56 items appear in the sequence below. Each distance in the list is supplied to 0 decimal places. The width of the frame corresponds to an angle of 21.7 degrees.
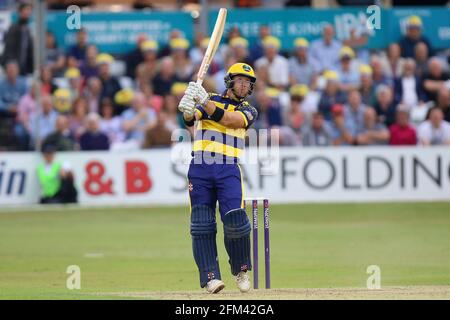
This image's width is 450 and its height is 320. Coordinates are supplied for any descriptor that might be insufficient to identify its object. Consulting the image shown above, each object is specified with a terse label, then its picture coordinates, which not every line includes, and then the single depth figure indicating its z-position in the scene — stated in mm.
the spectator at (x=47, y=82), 22641
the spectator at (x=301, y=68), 23594
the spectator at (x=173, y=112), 22469
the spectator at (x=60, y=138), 22031
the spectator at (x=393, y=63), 23591
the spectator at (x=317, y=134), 22562
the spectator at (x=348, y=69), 23516
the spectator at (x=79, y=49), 23297
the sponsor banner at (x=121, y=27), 23453
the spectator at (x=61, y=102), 22641
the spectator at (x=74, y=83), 23031
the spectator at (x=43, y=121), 22172
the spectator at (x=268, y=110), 22516
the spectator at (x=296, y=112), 22703
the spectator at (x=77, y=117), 22500
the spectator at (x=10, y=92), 22531
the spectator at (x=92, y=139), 22234
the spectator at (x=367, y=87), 23375
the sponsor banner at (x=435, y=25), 24281
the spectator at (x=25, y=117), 22203
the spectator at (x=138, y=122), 22672
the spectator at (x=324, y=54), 23766
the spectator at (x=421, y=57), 23844
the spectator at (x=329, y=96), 23141
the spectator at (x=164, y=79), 23202
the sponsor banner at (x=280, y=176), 22031
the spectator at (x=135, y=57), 23469
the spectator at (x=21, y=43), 22469
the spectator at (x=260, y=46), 23672
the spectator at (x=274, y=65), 23375
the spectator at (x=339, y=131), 22656
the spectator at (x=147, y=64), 23250
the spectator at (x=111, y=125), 22672
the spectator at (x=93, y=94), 22969
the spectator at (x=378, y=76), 23469
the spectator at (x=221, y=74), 22766
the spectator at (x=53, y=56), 23250
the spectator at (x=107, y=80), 22984
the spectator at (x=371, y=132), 22609
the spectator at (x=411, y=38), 23938
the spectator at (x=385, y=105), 23047
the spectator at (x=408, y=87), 23531
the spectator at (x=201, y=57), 23047
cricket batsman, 11625
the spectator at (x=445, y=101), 23000
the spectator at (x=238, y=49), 23016
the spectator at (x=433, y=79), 23578
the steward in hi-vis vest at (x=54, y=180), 21703
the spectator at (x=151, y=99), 22938
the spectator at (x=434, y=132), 22422
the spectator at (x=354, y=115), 22797
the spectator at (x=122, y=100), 23047
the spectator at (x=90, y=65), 23141
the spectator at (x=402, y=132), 22391
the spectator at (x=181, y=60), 23156
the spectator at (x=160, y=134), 22328
